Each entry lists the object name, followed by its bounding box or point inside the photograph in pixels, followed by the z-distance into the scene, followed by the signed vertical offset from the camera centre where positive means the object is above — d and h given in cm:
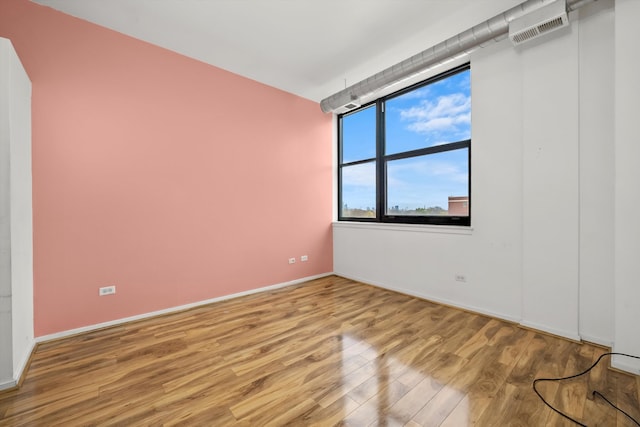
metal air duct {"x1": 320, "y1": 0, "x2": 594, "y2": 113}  238 +177
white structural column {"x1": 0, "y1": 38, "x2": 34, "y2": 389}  184 -7
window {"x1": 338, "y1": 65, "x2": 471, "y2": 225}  353 +86
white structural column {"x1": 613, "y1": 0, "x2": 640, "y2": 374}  198 +17
